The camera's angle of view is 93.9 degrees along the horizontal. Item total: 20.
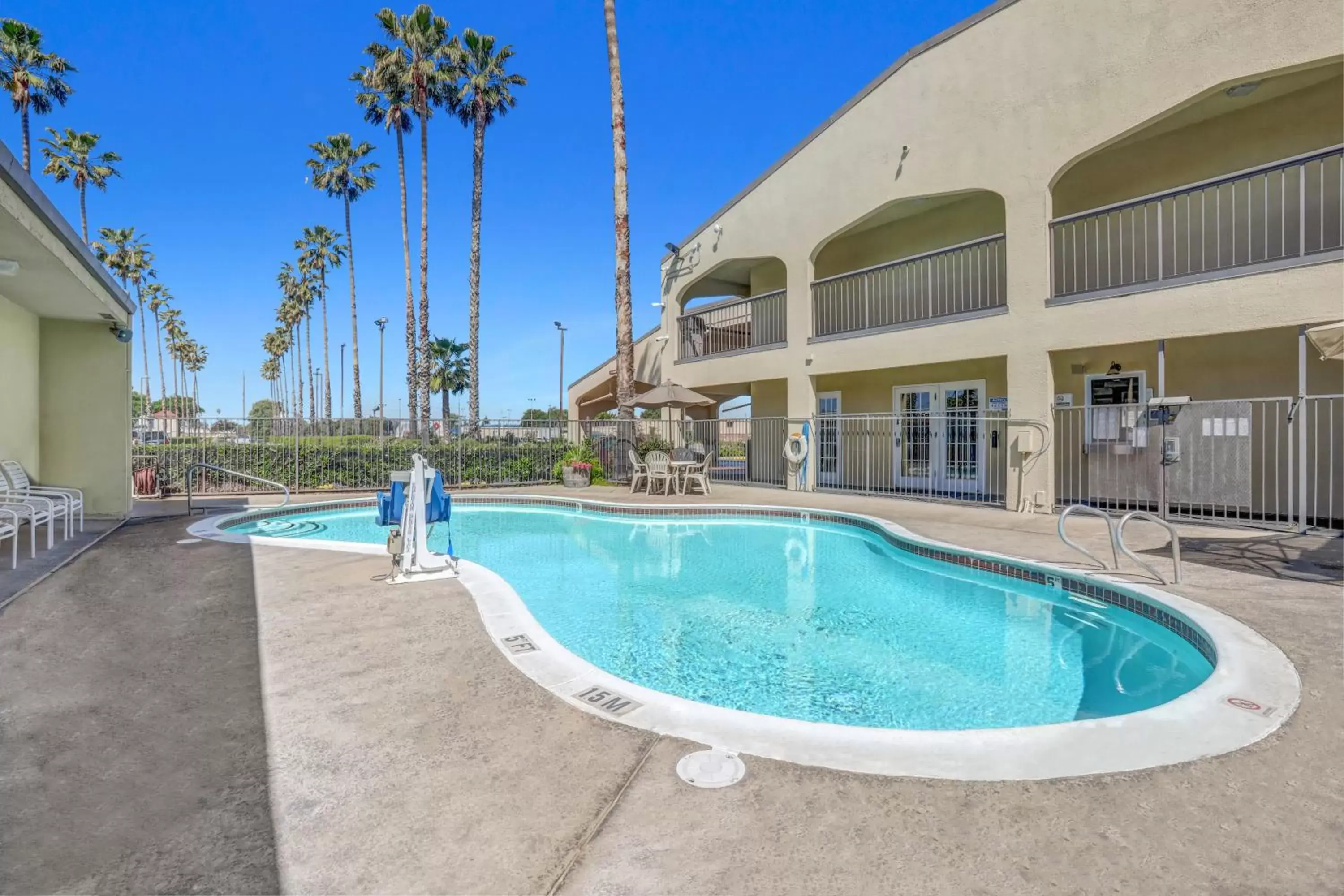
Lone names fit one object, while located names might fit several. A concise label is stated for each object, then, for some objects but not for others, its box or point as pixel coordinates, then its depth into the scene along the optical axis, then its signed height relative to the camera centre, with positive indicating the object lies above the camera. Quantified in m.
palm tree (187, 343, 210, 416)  63.47 +9.62
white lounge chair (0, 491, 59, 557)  6.46 -0.61
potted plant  14.95 -0.64
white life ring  13.64 -0.08
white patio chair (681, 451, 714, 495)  13.59 -0.65
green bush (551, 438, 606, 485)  15.41 -0.25
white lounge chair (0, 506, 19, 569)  5.68 -0.72
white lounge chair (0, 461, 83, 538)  7.69 -0.47
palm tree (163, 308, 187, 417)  49.35 +10.07
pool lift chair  5.81 -0.61
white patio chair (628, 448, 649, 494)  13.96 -0.57
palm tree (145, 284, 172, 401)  41.95 +10.53
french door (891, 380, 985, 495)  12.84 +0.06
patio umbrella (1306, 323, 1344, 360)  5.29 +0.85
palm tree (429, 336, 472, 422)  38.88 +5.21
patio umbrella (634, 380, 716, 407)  14.64 +1.13
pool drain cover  2.35 -1.25
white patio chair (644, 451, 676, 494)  13.61 -0.51
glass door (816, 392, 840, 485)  15.01 -0.18
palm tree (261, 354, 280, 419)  67.56 +8.93
